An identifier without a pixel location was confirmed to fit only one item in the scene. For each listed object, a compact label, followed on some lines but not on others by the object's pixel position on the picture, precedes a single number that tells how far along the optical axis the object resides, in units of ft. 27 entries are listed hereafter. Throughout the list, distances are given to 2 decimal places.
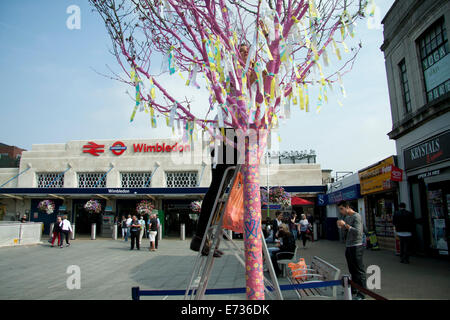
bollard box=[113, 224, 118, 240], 67.49
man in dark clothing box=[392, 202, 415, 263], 29.53
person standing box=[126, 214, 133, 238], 61.72
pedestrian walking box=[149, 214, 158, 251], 46.88
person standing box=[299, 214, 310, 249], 49.62
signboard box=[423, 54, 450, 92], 30.68
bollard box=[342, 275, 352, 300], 9.89
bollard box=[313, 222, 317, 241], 63.61
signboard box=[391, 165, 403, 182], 37.96
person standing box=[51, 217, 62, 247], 51.38
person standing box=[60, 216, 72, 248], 51.71
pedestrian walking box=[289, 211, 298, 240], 48.73
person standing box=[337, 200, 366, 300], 17.72
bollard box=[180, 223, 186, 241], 66.33
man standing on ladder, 8.92
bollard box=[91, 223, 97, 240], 67.19
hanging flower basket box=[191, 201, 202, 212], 66.99
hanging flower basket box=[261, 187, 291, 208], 59.67
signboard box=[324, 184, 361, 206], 51.19
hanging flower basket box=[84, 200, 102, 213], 71.56
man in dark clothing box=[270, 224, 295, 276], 25.17
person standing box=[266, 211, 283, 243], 38.31
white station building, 78.48
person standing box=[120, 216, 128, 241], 62.85
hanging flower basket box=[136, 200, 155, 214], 68.85
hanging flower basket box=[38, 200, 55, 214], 74.08
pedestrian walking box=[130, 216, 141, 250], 47.73
